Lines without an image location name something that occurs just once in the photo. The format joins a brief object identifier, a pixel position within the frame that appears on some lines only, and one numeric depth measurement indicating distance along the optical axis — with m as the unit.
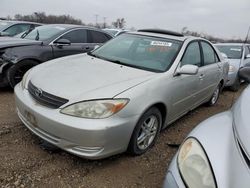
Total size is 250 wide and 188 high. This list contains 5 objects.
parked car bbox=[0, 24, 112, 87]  3.57
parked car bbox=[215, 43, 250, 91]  5.28
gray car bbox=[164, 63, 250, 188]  1.04
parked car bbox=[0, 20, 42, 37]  6.83
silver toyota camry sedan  1.88
